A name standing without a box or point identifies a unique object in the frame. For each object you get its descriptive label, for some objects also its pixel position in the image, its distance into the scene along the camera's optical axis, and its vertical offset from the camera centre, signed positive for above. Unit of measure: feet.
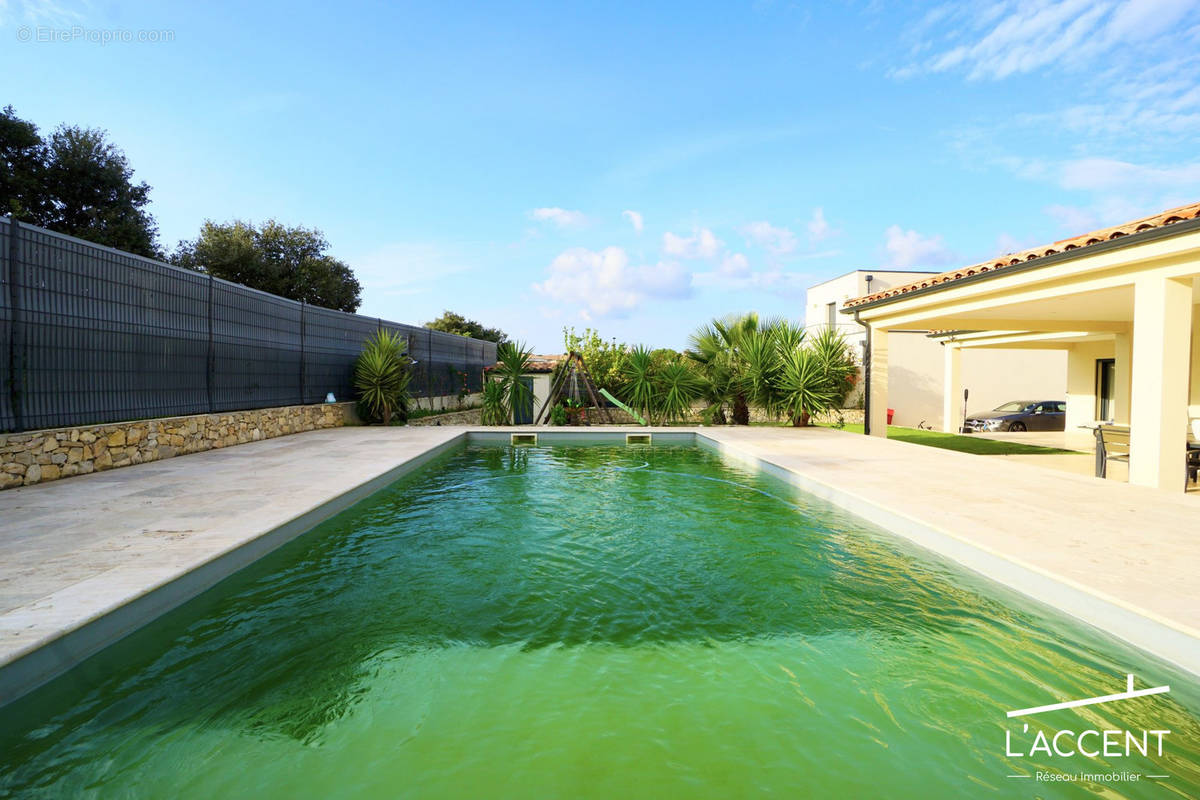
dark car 59.88 -1.65
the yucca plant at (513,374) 50.93 +1.55
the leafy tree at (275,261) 86.89 +19.18
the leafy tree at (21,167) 61.82 +22.96
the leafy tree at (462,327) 148.25 +16.15
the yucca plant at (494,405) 52.26 -1.20
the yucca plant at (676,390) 51.90 +0.46
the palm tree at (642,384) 52.13 +0.92
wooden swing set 53.83 +0.85
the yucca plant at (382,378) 49.01 +0.92
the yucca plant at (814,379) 49.47 +1.61
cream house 22.18 +5.45
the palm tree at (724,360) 52.54 +3.26
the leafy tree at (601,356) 60.70 +3.87
